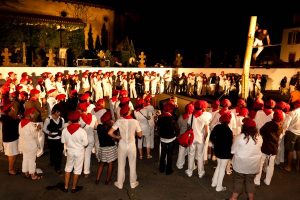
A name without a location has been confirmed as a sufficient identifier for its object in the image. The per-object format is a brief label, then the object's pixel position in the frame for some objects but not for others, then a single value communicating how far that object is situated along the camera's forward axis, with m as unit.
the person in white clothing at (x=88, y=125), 7.36
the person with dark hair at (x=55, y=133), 7.50
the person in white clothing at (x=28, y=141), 6.98
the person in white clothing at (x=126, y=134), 6.65
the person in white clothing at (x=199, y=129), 7.50
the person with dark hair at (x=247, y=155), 5.98
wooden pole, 11.80
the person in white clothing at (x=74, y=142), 6.48
